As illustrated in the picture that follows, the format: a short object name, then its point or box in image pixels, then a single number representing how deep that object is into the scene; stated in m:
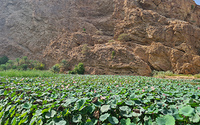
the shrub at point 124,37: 21.59
